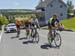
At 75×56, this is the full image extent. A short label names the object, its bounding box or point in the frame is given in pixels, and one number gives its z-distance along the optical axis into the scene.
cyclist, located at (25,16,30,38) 6.98
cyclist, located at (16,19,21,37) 7.84
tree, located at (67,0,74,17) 41.77
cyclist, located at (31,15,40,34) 5.69
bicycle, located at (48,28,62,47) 4.85
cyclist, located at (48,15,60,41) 4.83
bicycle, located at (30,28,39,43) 5.82
